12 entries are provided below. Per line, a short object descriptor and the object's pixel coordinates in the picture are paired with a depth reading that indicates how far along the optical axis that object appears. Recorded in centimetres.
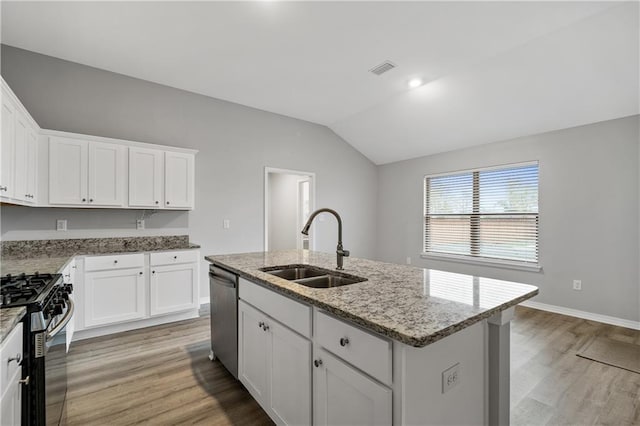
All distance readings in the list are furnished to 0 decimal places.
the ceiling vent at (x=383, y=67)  344
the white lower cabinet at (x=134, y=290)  295
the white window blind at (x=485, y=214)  432
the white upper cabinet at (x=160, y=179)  345
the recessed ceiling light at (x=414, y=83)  385
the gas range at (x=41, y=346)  119
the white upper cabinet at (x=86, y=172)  302
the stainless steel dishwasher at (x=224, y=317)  214
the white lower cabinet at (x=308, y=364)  106
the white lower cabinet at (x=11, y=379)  93
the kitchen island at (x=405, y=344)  100
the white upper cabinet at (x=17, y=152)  213
